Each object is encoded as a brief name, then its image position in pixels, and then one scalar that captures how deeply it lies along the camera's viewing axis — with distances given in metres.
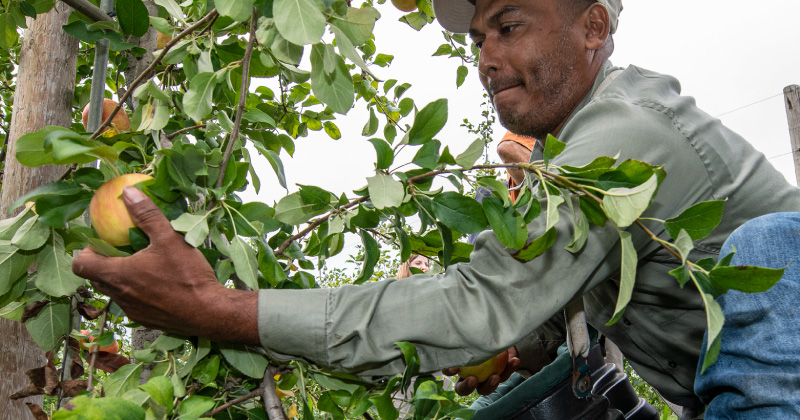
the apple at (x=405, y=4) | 1.91
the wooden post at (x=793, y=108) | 7.09
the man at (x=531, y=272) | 1.00
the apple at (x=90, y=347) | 1.12
